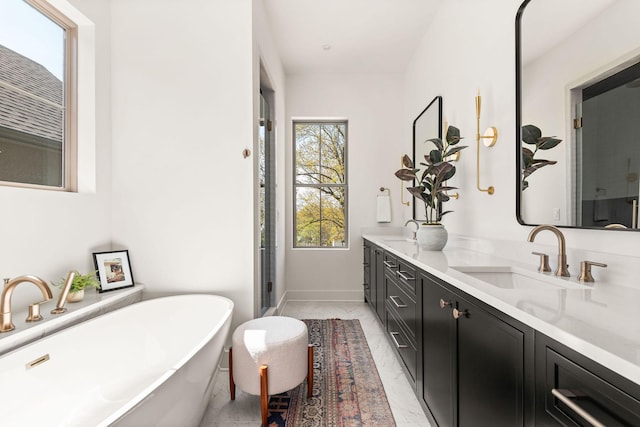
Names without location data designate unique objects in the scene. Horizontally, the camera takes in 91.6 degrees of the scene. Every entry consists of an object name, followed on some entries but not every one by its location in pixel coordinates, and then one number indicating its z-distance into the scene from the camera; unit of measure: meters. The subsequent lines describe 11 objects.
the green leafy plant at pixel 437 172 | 2.14
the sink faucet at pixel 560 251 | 1.27
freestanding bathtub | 1.21
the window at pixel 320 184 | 4.07
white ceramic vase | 2.18
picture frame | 2.01
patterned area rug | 1.70
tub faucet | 1.31
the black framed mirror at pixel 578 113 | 1.09
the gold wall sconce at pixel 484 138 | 1.92
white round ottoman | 1.64
